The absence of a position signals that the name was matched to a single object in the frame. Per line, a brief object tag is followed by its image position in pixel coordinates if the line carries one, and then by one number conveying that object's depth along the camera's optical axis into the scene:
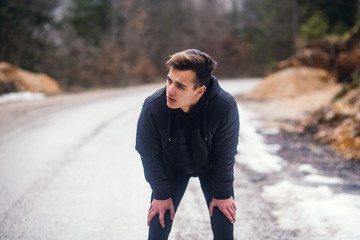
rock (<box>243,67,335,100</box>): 14.59
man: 2.10
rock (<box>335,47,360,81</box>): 15.10
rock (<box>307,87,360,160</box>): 5.95
